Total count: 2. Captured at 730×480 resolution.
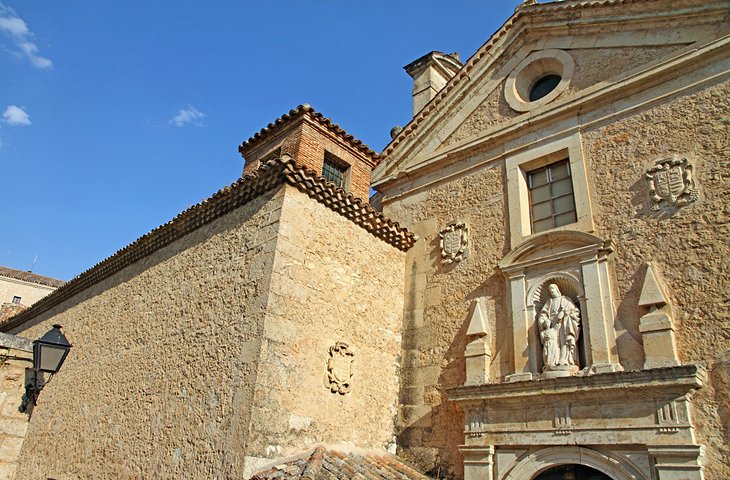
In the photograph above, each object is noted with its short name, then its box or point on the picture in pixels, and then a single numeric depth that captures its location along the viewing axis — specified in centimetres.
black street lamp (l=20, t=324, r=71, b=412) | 560
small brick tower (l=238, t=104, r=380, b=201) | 929
